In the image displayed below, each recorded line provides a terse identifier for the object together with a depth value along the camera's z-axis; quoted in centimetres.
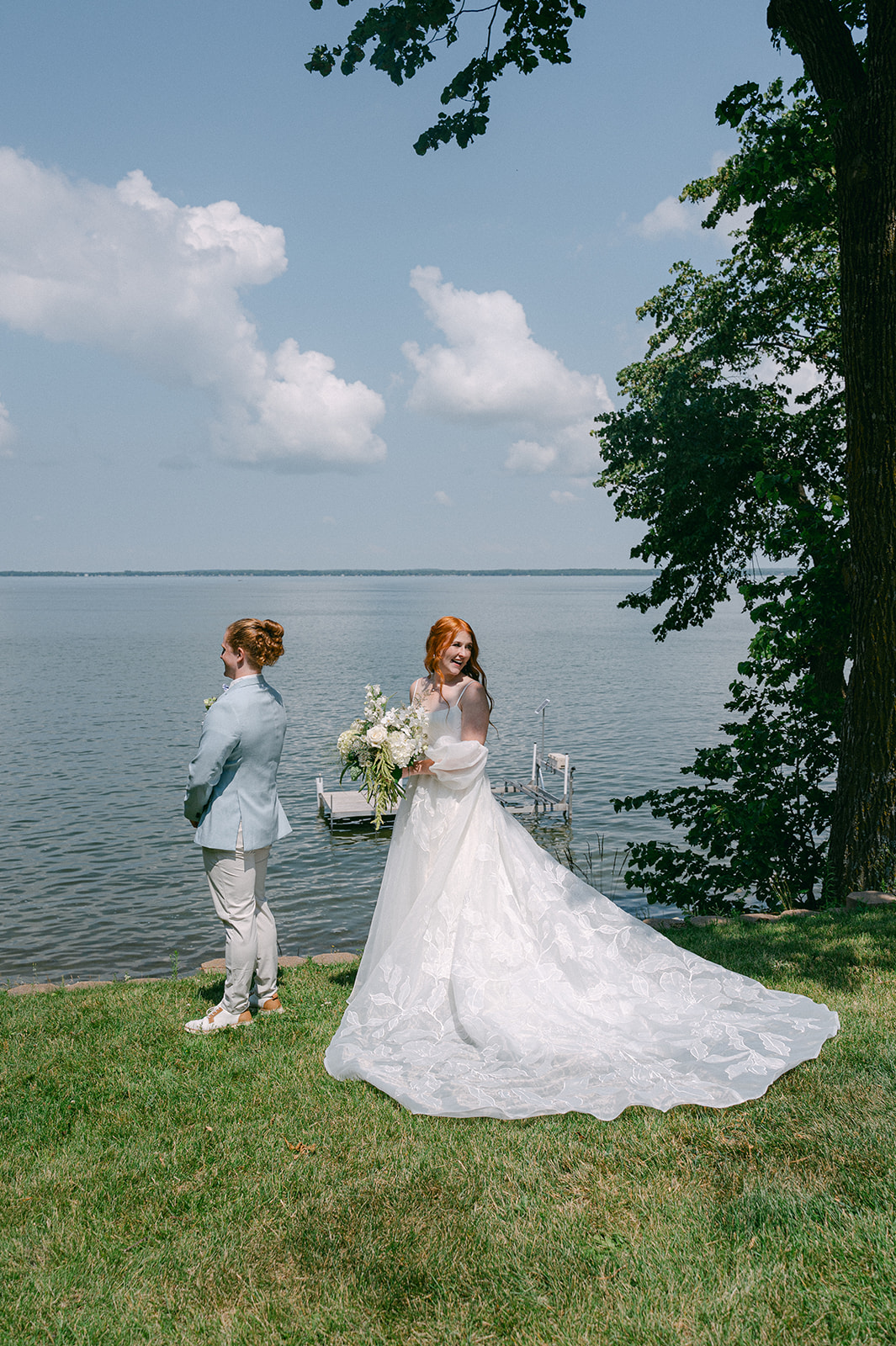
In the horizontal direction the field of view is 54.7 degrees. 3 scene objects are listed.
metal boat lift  2459
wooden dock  2398
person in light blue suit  574
